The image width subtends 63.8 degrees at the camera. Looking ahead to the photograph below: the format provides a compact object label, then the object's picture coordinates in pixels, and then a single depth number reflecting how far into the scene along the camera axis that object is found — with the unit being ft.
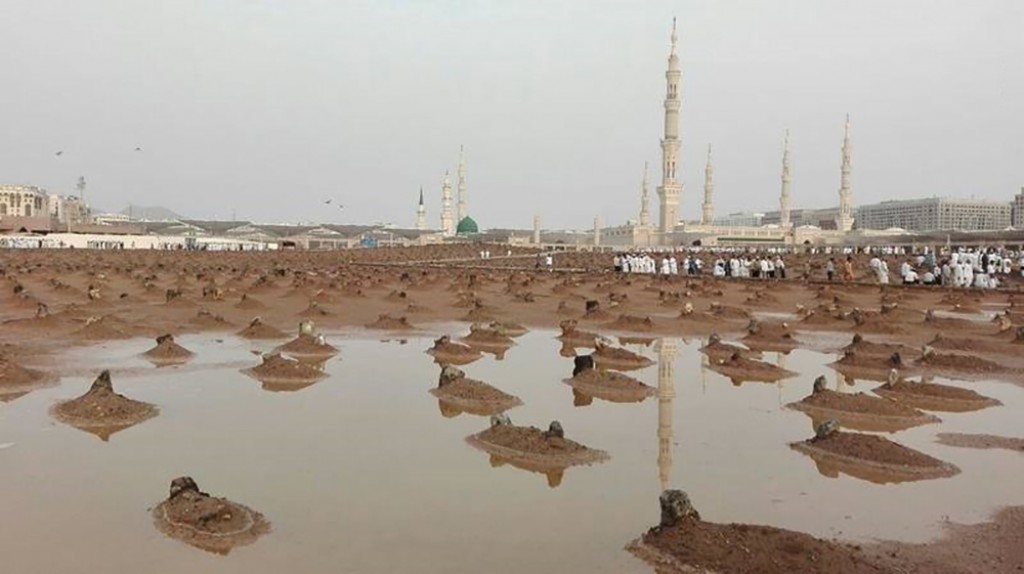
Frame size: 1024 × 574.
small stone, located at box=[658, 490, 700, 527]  24.72
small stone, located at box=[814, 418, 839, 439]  35.73
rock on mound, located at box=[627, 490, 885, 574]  22.15
